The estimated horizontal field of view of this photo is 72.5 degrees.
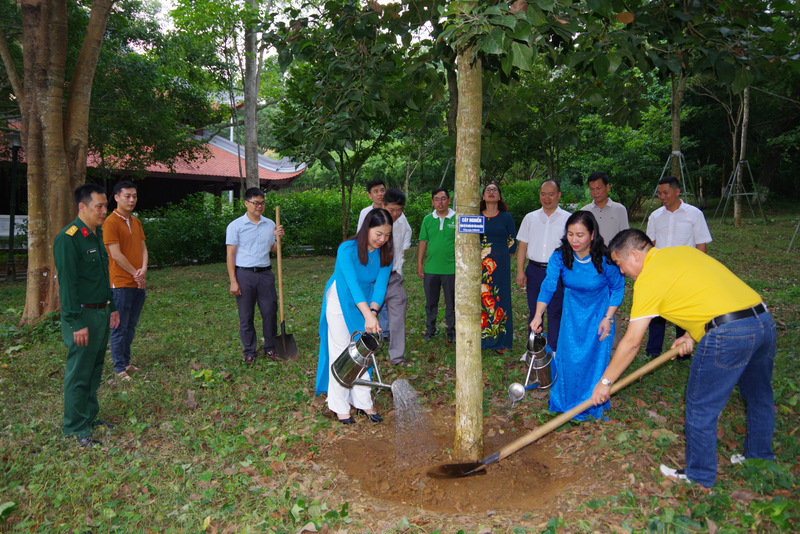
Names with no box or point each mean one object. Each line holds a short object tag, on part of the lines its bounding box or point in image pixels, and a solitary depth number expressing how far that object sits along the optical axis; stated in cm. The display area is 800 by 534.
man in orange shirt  537
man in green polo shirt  646
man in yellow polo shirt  308
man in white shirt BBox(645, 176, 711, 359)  563
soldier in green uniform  417
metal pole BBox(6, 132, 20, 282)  1003
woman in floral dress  609
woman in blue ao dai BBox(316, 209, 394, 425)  438
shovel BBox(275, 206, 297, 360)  628
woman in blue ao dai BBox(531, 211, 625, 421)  425
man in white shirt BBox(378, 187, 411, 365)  601
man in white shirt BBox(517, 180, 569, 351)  560
